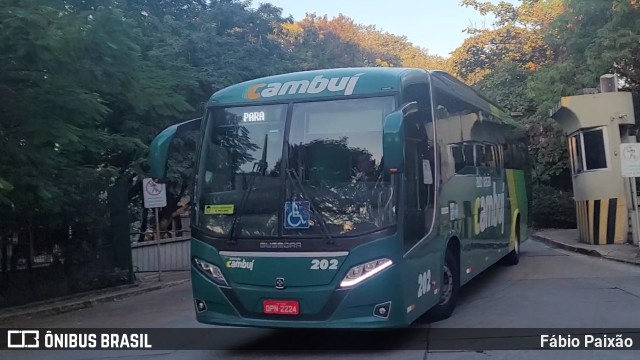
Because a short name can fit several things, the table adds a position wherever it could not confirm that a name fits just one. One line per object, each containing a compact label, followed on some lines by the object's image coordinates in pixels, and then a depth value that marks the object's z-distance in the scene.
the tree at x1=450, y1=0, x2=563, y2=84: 33.25
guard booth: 18.56
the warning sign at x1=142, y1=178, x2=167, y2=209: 16.53
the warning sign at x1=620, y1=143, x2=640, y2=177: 15.76
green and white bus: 7.08
